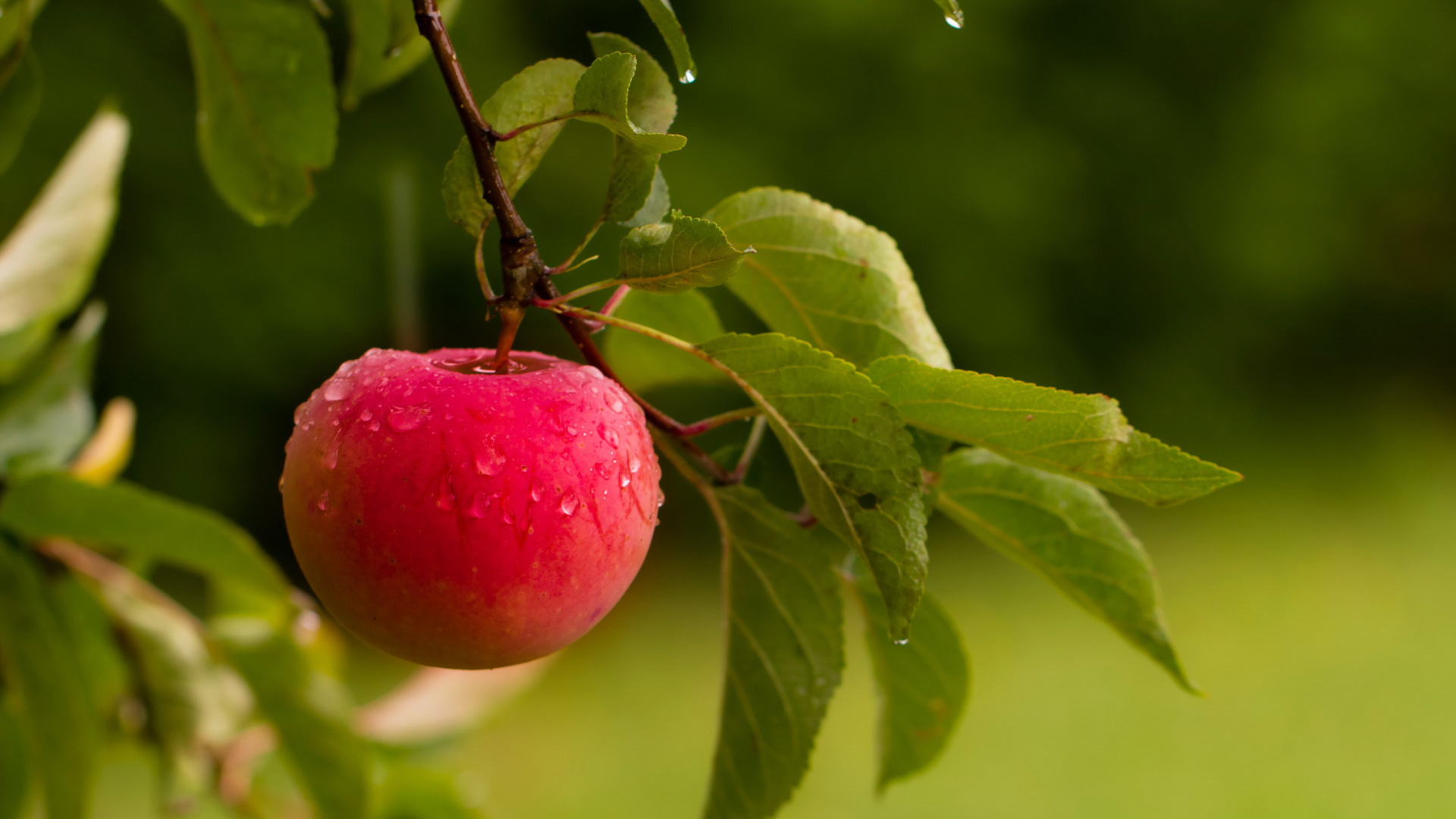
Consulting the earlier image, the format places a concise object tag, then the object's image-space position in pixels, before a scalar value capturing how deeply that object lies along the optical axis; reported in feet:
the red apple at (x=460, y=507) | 3.75
